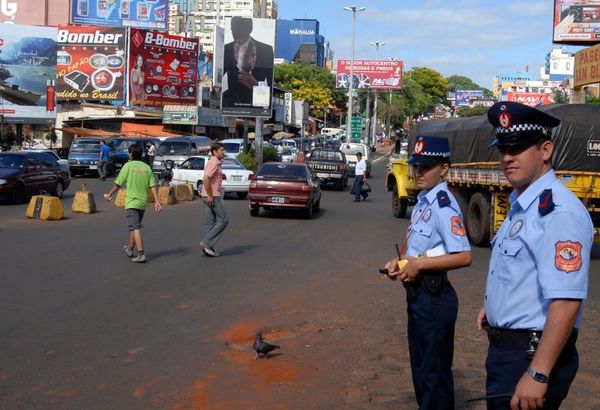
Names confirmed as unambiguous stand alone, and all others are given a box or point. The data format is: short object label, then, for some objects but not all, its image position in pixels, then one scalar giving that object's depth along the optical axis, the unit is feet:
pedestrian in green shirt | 38.37
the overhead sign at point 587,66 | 87.10
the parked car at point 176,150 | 106.83
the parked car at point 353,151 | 133.49
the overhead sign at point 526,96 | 264.76
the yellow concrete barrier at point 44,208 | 58.03
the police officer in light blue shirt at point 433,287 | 14.08
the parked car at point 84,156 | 114.32
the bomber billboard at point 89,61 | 173.17
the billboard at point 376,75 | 207.31
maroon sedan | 64.03
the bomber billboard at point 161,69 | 176.35
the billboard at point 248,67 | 124.57
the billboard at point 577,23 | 140.36
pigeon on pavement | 21.34
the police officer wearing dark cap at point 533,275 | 9.64
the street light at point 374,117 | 252.28
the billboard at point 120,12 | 208.13
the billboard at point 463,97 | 373.61
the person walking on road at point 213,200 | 40.70
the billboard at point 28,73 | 168.04
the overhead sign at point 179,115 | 171.42
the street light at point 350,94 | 190.19
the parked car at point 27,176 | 69.87
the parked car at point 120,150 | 119.03
